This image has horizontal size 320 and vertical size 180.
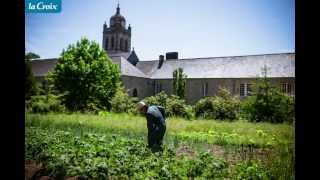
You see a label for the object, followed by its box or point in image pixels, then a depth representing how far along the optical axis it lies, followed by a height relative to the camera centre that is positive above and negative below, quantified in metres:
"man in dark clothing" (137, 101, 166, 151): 4.62 -0.46
